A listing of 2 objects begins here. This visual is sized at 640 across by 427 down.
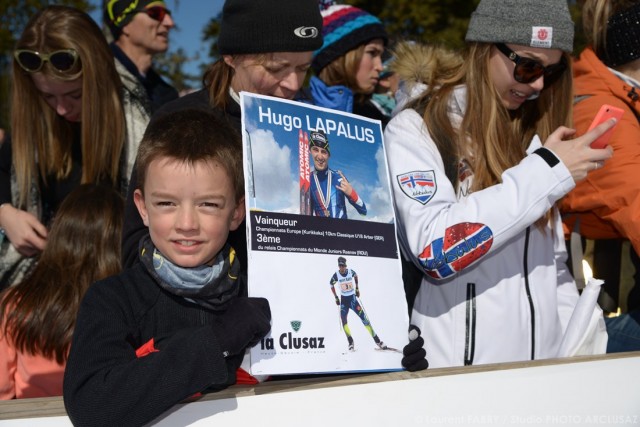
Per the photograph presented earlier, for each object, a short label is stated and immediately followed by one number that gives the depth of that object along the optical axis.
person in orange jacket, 2.76
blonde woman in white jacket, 2.55
